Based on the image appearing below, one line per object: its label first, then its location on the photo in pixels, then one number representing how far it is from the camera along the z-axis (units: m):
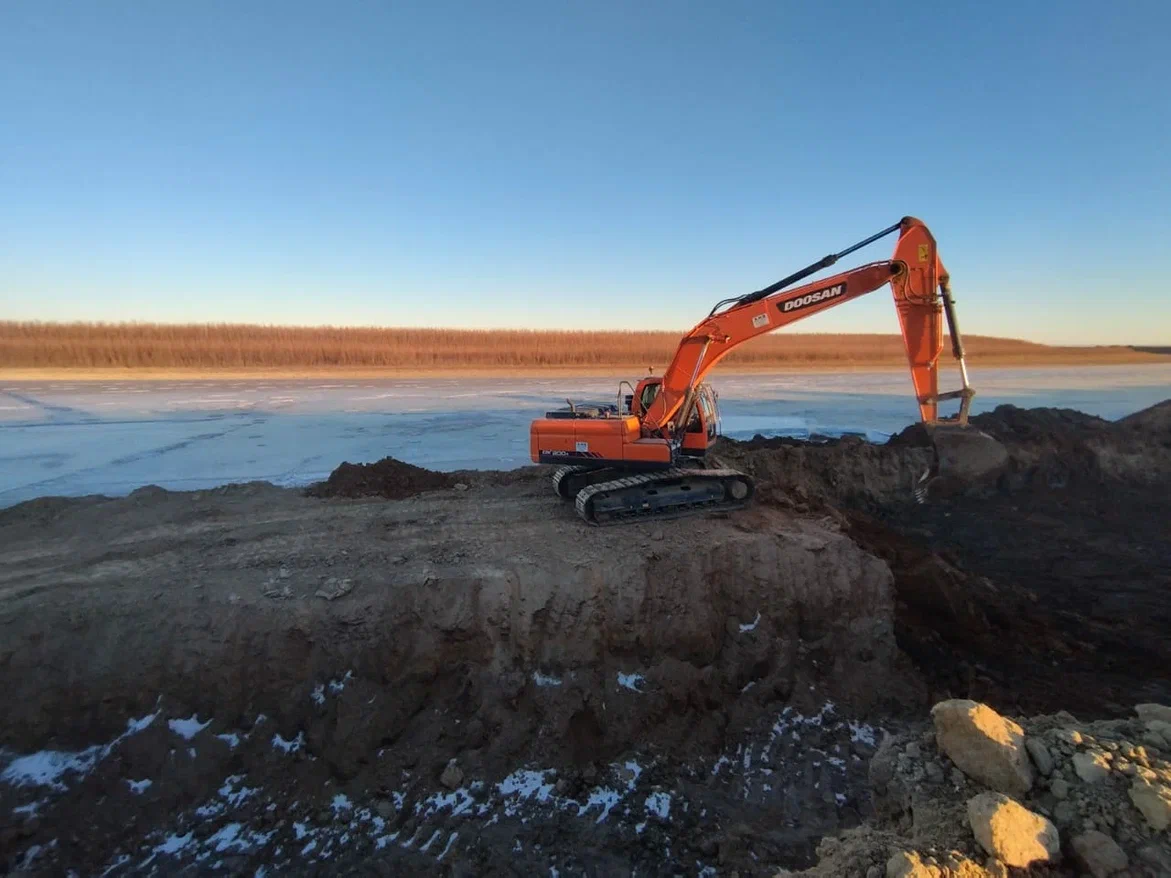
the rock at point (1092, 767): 3.13
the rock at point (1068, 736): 3.37
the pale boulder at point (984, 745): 3.26
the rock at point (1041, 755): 3.26
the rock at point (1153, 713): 3.73
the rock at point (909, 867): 2.76
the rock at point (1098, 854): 2.74
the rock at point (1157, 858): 2.65
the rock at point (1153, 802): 2.80
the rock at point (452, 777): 5.01
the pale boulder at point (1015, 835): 2.84
